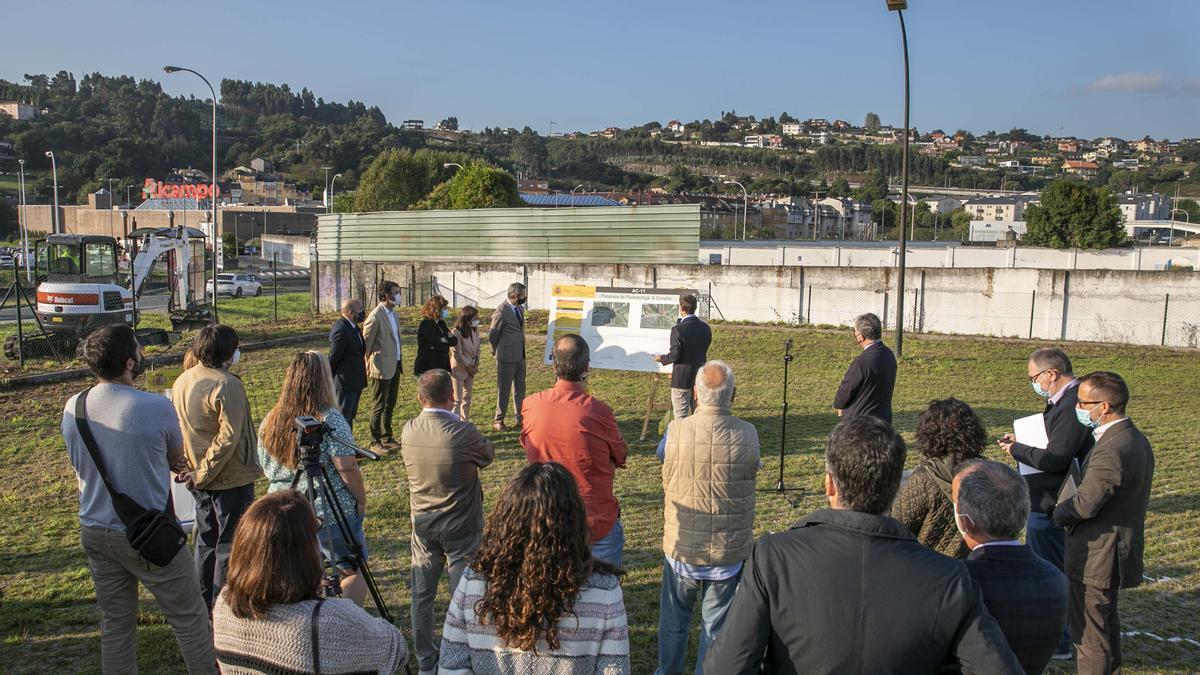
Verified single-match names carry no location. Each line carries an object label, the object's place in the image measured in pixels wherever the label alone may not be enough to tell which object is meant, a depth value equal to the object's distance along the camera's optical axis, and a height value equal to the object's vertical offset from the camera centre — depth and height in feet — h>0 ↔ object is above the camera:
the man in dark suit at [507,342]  35.27 -4.34
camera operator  15.43 -4.02
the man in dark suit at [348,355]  30.09 -4.35
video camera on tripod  14.25 -4.34
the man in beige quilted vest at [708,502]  14.16 -4.37
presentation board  38.68 -3.76
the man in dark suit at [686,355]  30.40 -4.00
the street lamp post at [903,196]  54.24 +3.80
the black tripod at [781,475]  26.94 -7.30
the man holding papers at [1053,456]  16.06 -3.85
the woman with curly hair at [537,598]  8.61 -3.72
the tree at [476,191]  181.06 +10.80
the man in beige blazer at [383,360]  32.55 -4.82
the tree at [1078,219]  164.45 +7.65
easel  34.30 -7.05
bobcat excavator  61.78 -4.91
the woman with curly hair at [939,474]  13.25 -3.55
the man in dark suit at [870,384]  22.38 -3.57
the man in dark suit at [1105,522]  14.28 -4.59
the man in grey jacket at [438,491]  14.90 -4.56
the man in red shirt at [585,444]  15.05 -3.66
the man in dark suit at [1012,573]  9.43 -3.61
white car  135.03 -8.75
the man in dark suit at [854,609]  7.66 -3.34
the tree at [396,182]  239.50 +15.90
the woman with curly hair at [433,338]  32.71 -3.92
